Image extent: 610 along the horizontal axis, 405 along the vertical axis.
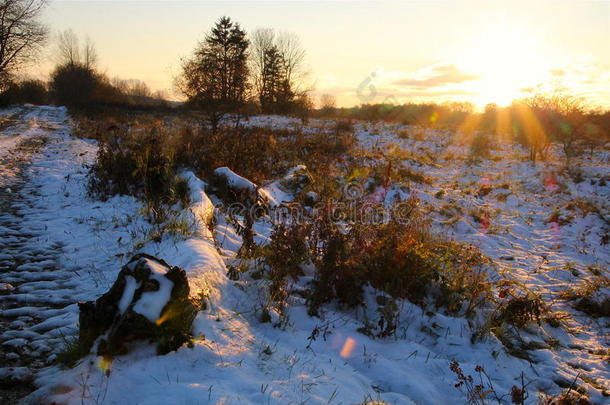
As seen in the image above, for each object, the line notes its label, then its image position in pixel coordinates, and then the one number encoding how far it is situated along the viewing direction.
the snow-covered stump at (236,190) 6.08
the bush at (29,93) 31.61
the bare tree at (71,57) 47.87
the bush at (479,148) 13.71
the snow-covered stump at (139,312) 2.09
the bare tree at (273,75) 40.94
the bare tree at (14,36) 21.97
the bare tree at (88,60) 48.81
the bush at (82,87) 35.88
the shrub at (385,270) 3.49
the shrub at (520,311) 3.64
